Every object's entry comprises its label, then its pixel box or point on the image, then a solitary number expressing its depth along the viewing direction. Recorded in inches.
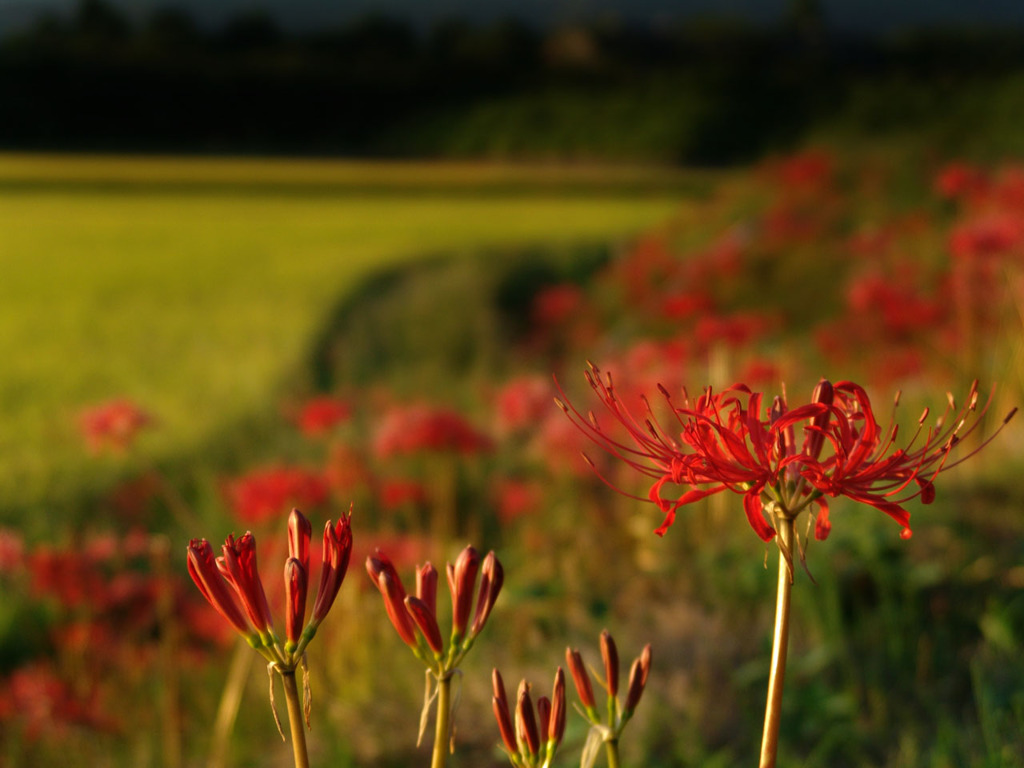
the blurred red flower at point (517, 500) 126.3
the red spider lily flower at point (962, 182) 149.3
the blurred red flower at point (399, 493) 115.0
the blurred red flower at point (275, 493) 91.9
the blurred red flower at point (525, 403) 119.3
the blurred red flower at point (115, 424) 84.4
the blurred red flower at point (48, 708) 87.0
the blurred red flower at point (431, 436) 98.9
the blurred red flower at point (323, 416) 106.8
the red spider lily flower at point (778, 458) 29.4
